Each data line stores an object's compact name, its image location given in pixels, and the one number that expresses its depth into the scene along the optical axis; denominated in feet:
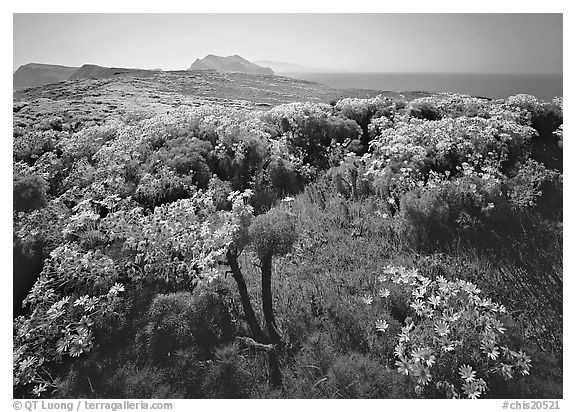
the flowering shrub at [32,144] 24.28
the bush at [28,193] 20.07
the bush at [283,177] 23.84
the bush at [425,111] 30.86
